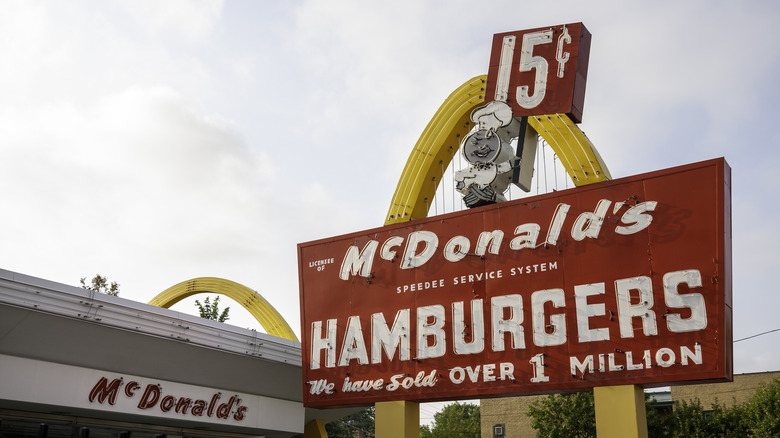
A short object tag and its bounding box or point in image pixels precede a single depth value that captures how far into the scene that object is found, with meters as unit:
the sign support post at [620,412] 14.99
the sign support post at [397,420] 18.20
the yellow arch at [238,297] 28.31
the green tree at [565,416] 35.66
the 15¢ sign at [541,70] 18.55
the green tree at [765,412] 30.77
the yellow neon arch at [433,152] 21.28
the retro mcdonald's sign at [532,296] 14.87
